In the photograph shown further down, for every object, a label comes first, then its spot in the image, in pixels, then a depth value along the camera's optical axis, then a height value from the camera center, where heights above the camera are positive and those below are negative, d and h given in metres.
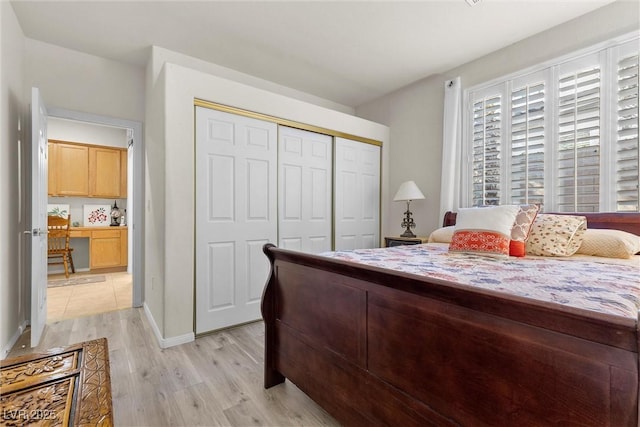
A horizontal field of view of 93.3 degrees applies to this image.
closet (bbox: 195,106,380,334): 2.74 +0.09
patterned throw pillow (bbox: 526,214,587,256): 2.12 -0.17
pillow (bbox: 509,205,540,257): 2.10 -0.13
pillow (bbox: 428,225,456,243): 2.90 -0.24
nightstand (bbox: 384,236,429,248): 3.46 -0.35
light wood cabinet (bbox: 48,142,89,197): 5.18 +0.68
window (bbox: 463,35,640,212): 2.42 +0.71
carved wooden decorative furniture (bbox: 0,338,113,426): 0.89 -0.62
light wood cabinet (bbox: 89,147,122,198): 5.54 +0.69
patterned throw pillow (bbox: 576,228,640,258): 1.98 -0.21
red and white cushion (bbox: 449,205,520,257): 2.05 -0.14
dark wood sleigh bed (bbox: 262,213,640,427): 0.69 -0.45
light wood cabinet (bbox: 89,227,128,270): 5.36 -0.70
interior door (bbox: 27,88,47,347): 2.41 -0.11
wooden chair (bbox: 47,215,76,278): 4.75 -0.52
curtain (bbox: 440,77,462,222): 3.46 +0.71
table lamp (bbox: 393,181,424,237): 3.62 +0.20
